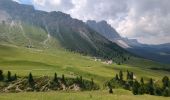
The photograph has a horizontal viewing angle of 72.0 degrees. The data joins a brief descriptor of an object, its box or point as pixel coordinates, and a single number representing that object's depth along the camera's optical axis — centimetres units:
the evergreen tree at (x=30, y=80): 6308
